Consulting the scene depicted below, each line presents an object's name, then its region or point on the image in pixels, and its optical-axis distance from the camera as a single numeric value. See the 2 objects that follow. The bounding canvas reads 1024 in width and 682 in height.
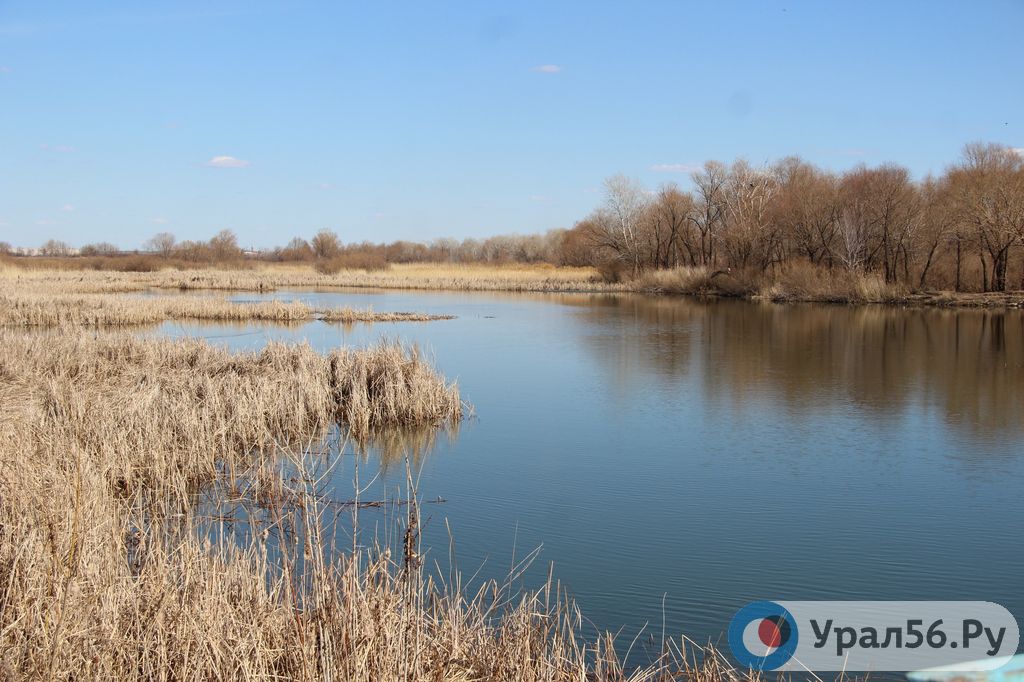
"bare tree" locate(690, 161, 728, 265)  43.09
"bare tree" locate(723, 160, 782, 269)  36.53
